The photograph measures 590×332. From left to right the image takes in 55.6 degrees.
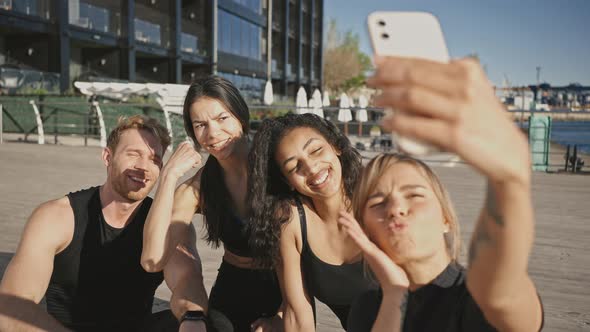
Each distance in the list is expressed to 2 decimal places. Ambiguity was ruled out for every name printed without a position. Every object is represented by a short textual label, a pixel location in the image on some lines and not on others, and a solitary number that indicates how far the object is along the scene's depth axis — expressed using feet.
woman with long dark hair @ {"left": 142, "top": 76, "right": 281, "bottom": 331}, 9.53
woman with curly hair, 8.03
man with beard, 8.02
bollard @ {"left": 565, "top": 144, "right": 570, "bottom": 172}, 38.71
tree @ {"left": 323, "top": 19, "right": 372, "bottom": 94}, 177.61
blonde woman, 2.56
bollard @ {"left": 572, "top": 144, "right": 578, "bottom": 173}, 36.91
